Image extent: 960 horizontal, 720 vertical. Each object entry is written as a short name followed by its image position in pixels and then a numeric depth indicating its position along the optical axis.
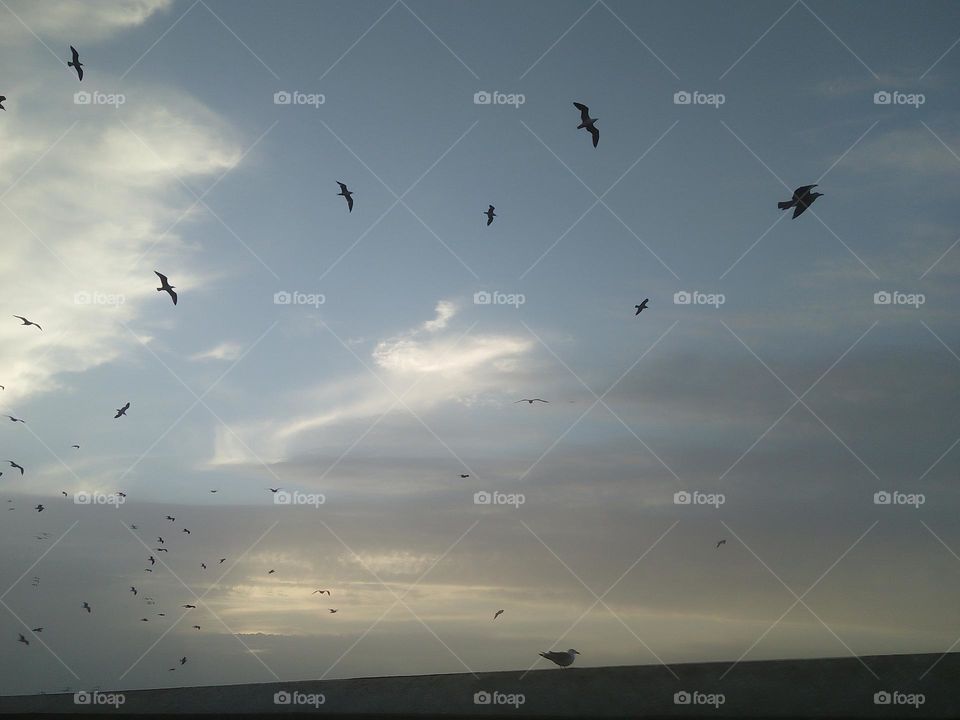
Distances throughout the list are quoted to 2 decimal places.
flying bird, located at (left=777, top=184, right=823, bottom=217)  18.19
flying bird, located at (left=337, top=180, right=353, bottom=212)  21.44
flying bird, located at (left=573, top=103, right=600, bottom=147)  19.05
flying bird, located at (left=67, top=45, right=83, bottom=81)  19.77
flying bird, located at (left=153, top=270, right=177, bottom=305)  21.64
